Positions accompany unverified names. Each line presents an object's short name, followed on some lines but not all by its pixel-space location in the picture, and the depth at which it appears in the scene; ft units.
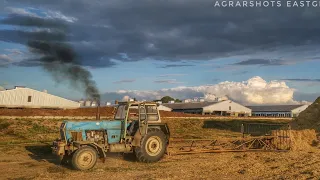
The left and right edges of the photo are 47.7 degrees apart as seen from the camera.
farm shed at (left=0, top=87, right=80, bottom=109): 177.06
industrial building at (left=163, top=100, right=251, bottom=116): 249.96
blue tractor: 42.14
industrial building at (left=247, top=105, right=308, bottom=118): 274.36
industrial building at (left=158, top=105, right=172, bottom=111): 241.96
